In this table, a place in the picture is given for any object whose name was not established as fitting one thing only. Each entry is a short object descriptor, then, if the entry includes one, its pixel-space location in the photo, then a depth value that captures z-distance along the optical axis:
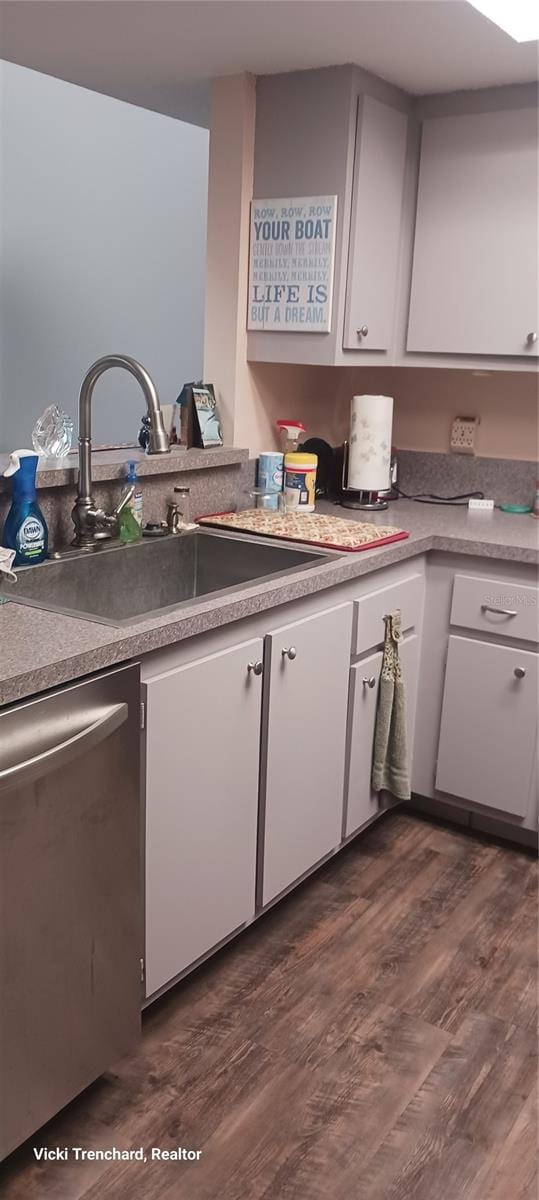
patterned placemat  2.31
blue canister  2.69
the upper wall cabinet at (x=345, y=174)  2.40
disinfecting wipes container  2.69
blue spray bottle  1.99
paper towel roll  2.72
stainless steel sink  2.08
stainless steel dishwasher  1.40
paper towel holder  2.82
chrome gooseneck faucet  1.86
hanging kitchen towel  2.43
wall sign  2.46
